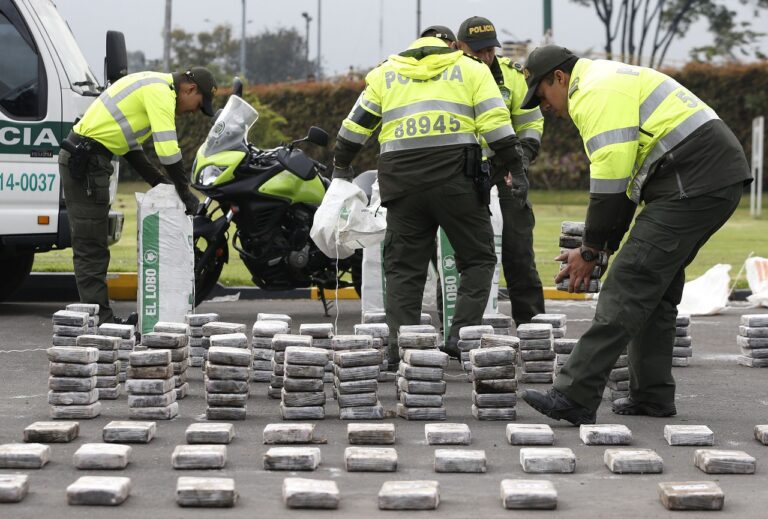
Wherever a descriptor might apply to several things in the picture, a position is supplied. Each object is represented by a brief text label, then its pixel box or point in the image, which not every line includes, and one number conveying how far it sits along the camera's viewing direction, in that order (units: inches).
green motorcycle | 417.7
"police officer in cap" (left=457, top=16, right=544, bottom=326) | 365.4
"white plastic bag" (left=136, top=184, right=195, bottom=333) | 375.6
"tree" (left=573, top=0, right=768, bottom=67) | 2050.9
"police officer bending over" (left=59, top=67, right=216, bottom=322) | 375.9
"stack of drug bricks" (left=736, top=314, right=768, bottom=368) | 355.6
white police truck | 432.8
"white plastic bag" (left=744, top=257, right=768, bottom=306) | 503.8
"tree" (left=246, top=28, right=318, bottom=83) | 3479.3
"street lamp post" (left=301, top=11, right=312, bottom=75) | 3074.8
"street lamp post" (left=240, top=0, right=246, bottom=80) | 2434.3
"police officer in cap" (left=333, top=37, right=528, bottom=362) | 318.0
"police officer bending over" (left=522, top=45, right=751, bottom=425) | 255.6
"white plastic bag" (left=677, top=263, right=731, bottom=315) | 478.9
